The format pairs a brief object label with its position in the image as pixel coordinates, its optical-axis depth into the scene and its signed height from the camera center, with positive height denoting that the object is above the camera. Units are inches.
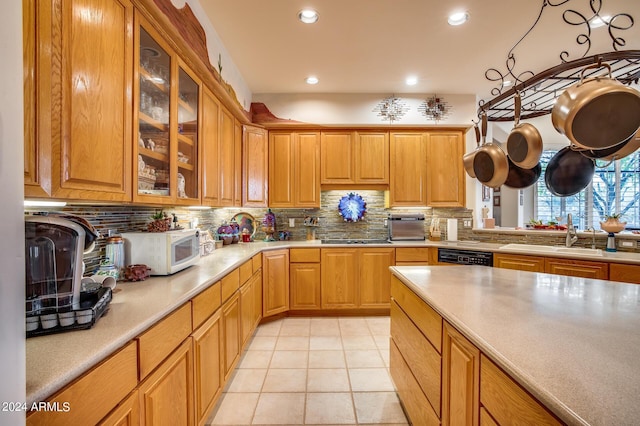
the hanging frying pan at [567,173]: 76.1 +11.0
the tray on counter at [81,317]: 34.7 -13.9
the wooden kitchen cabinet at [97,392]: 26.4 -19.8
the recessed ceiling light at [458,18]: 87.9 +63.0
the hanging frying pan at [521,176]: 68.6 +8.8
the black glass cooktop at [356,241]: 139.7 -15.4
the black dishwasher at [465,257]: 118.4 -20.3
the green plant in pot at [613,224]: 104.5 -5.0
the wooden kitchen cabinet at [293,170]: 141.7 +21.4
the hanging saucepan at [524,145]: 57.1 +14.1
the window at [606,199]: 173.9 +8.4
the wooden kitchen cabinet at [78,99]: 34.5 +16.6
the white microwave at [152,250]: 64.5 -8.9
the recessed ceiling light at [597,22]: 89.7 +63.1
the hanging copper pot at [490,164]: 63.4 +11.2
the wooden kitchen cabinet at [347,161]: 142.6 +26.2
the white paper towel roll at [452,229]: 144.9 -9.3
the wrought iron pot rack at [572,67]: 41.3 +23.4
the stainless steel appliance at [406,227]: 143.1 -8.1
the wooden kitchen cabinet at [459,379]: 37.9 -25.1
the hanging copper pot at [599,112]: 43.0 +16.0
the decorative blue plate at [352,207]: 150.0 +2.5
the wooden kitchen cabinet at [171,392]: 40.3 -29.4
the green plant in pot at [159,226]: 70.4 -3.6
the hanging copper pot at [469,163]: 71.8 +12.9
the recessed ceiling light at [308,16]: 86.2 +62.6
